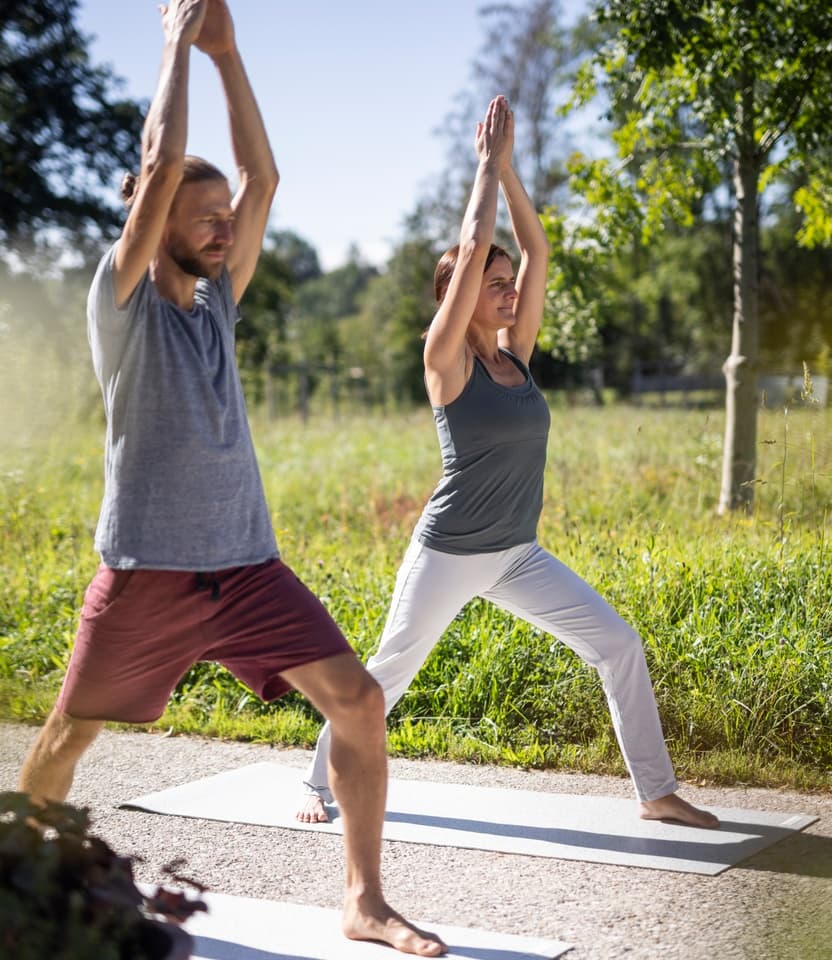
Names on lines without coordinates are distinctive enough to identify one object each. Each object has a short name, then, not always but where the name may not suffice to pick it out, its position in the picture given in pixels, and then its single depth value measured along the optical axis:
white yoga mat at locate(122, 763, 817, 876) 4.24
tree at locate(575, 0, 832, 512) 8.16
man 3.11
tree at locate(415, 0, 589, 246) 31.39
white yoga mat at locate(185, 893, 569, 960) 3.41
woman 4.34
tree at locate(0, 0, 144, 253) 24.77
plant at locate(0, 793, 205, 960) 2.14
